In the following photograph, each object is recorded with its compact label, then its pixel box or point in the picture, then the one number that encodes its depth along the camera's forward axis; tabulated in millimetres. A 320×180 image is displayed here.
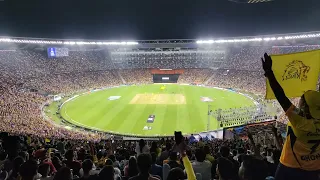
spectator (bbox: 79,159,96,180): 4477
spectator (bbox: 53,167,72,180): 3588
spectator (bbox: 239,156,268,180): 3520
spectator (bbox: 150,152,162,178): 4960
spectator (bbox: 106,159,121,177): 4890
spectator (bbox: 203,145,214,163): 6396
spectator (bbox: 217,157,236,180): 3282
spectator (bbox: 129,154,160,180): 3588
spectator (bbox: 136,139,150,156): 7694
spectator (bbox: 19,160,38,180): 3732
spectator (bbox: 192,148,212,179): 4921
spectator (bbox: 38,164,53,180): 4335
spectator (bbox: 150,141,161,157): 8021
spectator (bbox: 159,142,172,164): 6417
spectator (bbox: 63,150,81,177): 5677
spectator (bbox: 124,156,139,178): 4085
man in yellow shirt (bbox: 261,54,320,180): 2483
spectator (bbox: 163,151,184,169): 4987
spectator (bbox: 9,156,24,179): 5045
